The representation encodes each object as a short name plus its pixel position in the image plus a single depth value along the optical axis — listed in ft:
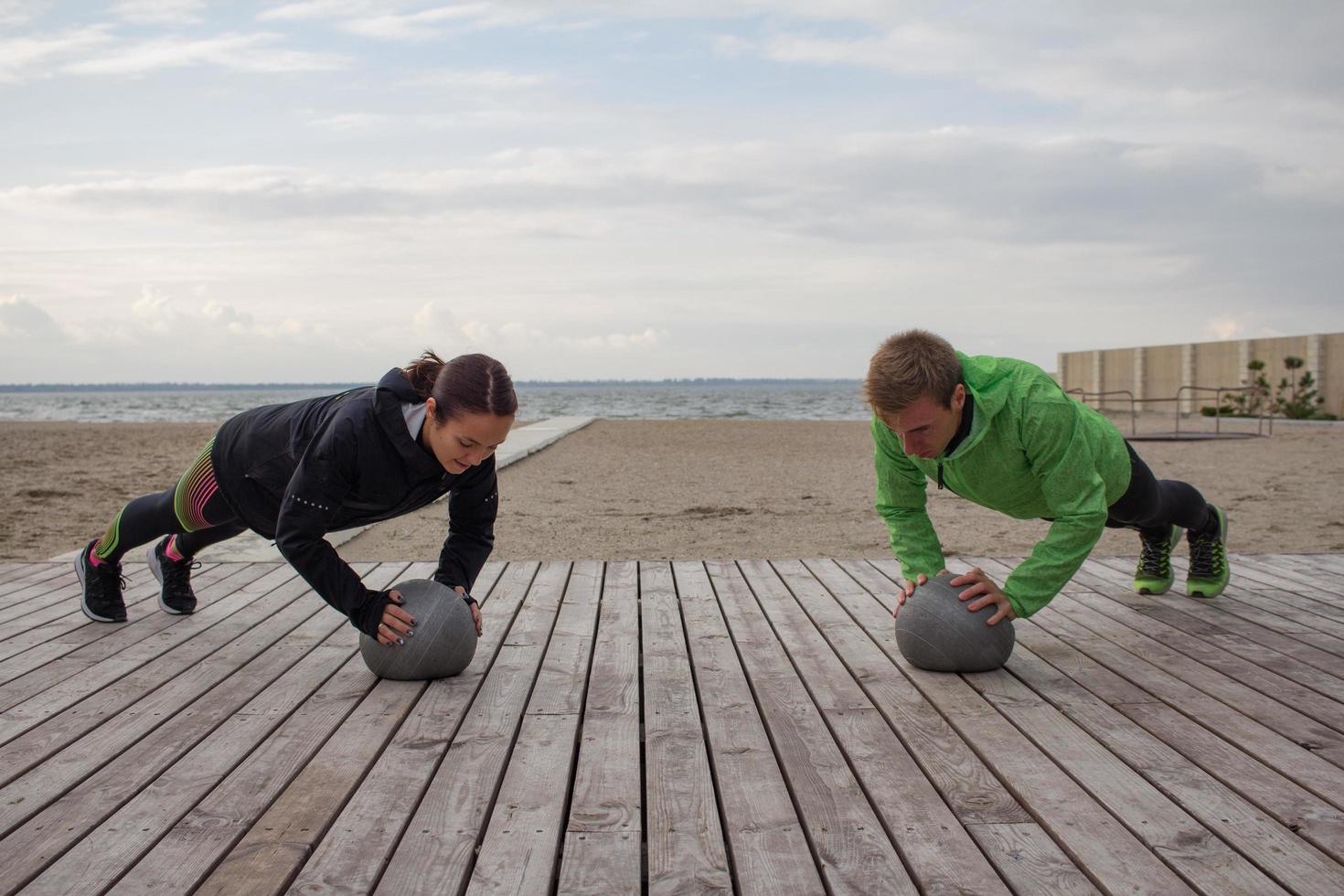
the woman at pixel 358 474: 11.91
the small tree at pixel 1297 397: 86.33
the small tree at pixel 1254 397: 86.91
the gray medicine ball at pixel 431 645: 12.87
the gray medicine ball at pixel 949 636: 13.16
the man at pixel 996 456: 12.14
